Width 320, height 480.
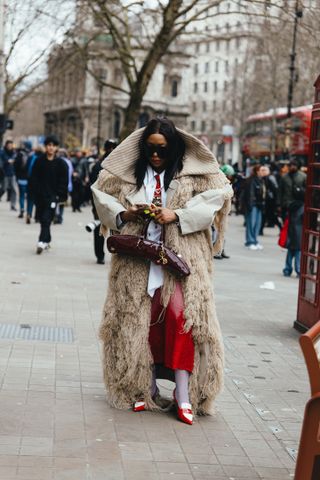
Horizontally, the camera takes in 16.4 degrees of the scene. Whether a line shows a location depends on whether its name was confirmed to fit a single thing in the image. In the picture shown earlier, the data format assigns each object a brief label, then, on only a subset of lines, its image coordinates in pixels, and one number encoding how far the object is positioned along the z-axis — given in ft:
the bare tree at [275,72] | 117.91
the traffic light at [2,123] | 100.37
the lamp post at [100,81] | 102.72
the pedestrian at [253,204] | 71.20
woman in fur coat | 21.53
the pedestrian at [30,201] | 77.63
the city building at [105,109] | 257.40
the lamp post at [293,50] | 76.95
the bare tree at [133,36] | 88.99
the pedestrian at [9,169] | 97.09
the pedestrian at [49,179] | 56.13
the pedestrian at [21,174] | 84.58
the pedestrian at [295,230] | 52.13
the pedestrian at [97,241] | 51.62
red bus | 136.36
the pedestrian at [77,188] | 102.72
